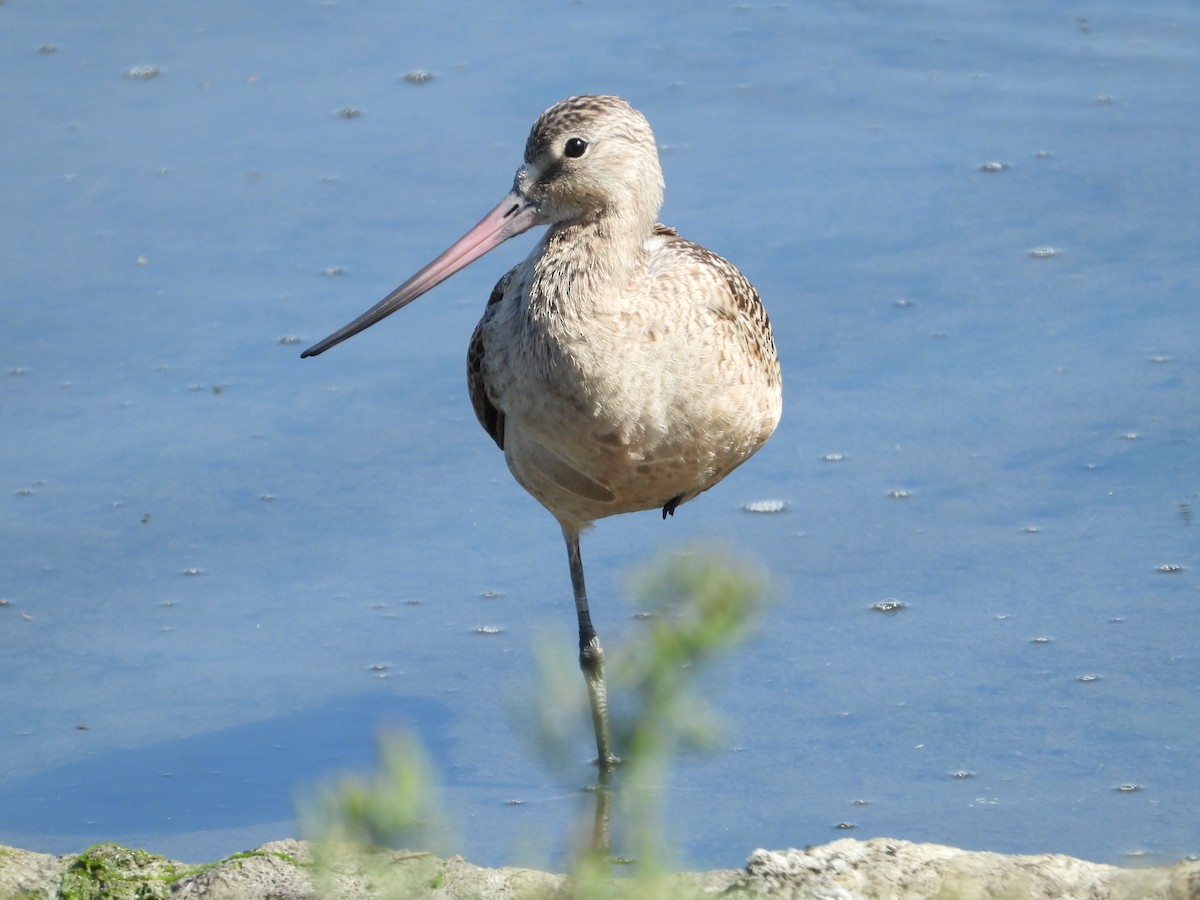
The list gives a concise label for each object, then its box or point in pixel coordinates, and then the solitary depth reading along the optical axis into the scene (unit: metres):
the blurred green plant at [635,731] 3.69
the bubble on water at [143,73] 18.78
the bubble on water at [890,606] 11.50
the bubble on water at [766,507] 12.66
